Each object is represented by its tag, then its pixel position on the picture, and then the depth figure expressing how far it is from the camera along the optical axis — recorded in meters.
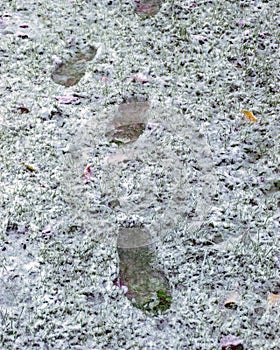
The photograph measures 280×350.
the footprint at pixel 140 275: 2.86
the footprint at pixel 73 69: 4.18
